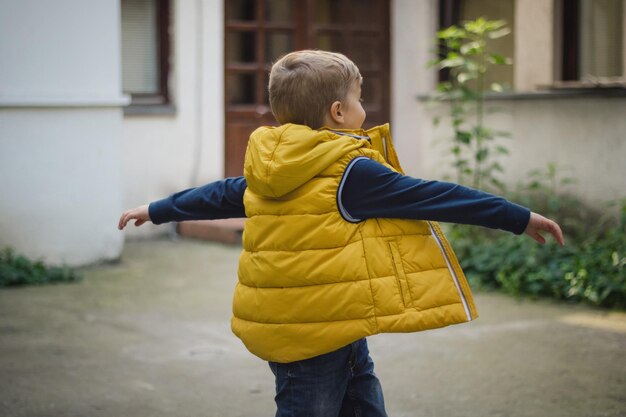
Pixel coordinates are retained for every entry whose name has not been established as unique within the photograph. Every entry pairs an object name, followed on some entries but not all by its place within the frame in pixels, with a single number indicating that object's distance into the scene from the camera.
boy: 2.67
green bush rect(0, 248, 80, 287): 7.04
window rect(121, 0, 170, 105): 9.67
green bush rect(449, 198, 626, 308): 6.23
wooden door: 10.06
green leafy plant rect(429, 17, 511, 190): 7.38
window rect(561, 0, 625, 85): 8.18
